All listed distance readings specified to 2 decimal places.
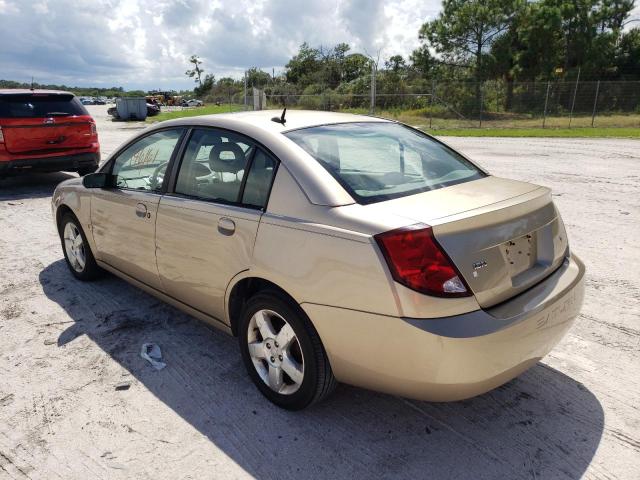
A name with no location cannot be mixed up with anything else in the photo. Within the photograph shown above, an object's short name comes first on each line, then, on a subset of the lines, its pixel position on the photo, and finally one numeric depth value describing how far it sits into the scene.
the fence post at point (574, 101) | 26.34
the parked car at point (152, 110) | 42.06
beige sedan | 2.23
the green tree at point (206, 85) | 71.19
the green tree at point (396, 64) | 35.66
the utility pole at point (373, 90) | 25.00
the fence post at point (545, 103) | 25.96
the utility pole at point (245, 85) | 28.61
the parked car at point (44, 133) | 8.57
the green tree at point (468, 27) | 39.41
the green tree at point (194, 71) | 69.38
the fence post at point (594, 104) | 25.14
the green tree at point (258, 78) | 49.59
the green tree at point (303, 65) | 49.19
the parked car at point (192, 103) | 59.59
